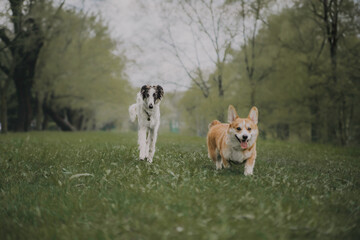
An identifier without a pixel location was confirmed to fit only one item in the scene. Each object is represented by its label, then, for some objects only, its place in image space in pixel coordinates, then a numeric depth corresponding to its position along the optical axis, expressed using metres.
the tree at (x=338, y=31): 19.57
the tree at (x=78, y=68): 30.34
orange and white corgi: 5.66
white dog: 6.61
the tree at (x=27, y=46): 21.67
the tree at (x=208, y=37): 25.75
